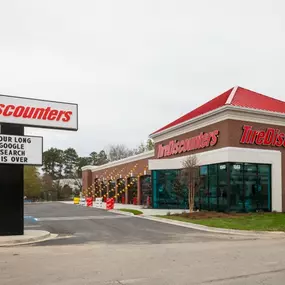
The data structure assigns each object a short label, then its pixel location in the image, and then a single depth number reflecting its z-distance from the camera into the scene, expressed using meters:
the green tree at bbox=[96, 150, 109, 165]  102.68
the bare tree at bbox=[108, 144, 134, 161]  96.75
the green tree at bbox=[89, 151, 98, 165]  106.83
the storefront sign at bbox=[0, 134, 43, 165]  16.39
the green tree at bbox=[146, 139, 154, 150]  79.82
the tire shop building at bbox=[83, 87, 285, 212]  26.73
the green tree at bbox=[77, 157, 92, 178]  102.30
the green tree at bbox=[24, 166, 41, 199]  76.75
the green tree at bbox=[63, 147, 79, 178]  106.16
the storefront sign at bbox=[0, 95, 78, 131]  16.41
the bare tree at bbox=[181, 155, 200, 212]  26.47
